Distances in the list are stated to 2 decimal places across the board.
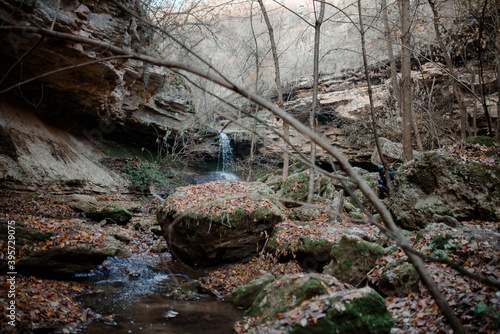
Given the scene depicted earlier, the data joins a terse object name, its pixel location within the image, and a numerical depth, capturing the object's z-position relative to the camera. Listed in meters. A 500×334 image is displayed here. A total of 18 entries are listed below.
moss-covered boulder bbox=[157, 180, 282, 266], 6.91
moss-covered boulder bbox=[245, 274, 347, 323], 3.78
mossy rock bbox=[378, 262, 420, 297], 3.95
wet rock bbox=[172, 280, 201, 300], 5.45
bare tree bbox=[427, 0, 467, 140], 8.98
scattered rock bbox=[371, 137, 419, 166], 12.33
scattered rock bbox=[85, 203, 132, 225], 9.54
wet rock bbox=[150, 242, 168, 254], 8.08
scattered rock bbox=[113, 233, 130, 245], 8.15
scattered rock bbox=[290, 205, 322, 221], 8.10
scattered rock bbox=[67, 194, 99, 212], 9.92
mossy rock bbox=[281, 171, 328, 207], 9.92
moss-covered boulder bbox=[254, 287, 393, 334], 3.01
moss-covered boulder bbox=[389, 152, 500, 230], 6.08
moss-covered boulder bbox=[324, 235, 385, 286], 5.22
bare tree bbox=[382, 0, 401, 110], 12.60
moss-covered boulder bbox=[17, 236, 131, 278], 4.78
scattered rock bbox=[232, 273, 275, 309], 5.16
